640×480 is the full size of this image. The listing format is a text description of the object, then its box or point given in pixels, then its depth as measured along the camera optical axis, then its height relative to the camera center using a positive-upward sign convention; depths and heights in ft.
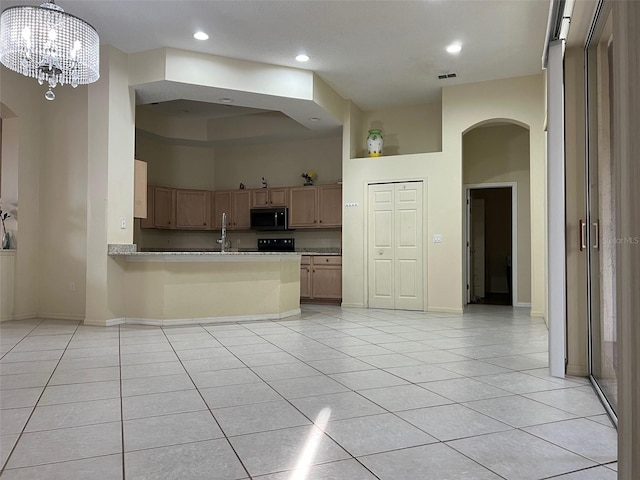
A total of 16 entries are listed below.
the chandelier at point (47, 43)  12.17 +5.69
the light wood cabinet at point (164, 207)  28.07 +2.68
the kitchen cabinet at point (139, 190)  20.02 +2.64
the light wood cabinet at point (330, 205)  27.20 +2.64
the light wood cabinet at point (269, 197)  28.66 +3.34
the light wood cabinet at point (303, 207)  27.81 +2.62
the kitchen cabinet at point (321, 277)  26.20 -1.63
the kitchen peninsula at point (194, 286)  18.49 -1.51
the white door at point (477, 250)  30.35 -0.10
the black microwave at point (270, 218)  28.27 +1.94
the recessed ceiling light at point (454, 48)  18.60 +8.30
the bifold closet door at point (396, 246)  23.79 +0.15
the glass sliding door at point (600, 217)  10.36 +0.71
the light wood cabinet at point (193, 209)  29.32 +2.63
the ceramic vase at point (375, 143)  25.23 +5.88
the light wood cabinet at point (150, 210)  27.53 +2.43
